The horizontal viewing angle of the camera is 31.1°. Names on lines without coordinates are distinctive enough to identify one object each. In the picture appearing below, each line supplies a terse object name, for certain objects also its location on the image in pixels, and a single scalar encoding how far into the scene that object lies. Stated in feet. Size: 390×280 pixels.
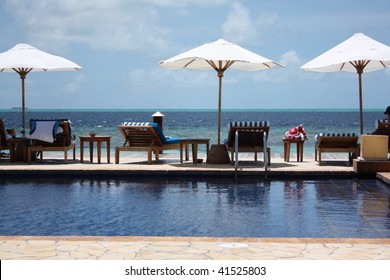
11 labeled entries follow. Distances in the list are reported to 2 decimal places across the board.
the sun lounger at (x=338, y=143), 39.34
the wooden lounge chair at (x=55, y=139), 40.14
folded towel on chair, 40.01
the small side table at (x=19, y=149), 41.52
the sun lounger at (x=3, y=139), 41.59
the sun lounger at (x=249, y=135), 38.19
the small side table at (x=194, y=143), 40.19
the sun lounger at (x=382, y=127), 39.29
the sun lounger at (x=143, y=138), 39.81
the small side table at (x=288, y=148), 41.52
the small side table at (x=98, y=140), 40.98
